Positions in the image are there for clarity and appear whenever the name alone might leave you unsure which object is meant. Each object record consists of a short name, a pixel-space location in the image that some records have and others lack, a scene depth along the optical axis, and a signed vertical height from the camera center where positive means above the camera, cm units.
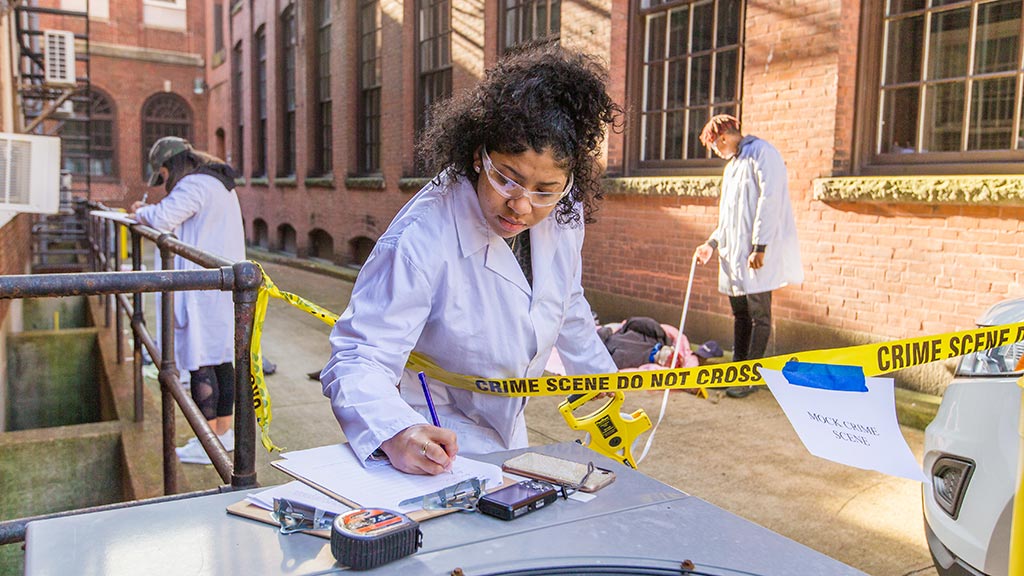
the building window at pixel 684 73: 710 +137
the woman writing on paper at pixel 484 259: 183 -9
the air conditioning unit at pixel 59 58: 1187 +221
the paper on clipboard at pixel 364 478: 144 -48
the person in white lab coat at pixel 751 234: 579 -5
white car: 214 -64
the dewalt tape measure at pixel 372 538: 118 -46
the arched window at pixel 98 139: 2380 +215
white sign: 147 -37
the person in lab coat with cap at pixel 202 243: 455 -16
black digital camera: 138 -48
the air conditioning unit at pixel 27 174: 577 +26
